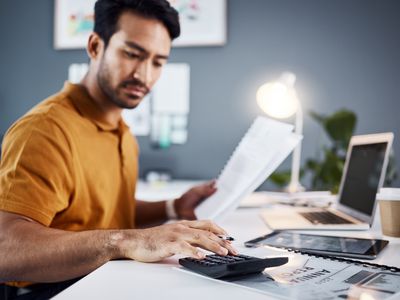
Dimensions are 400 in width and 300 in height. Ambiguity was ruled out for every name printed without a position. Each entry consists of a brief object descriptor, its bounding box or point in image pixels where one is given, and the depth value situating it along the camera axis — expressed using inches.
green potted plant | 95.7
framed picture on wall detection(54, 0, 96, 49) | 127.0
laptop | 47.2
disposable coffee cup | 40.8
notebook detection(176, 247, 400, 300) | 23.5
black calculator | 26.1
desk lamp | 72.9
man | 33.1
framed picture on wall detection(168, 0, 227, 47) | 121.4
